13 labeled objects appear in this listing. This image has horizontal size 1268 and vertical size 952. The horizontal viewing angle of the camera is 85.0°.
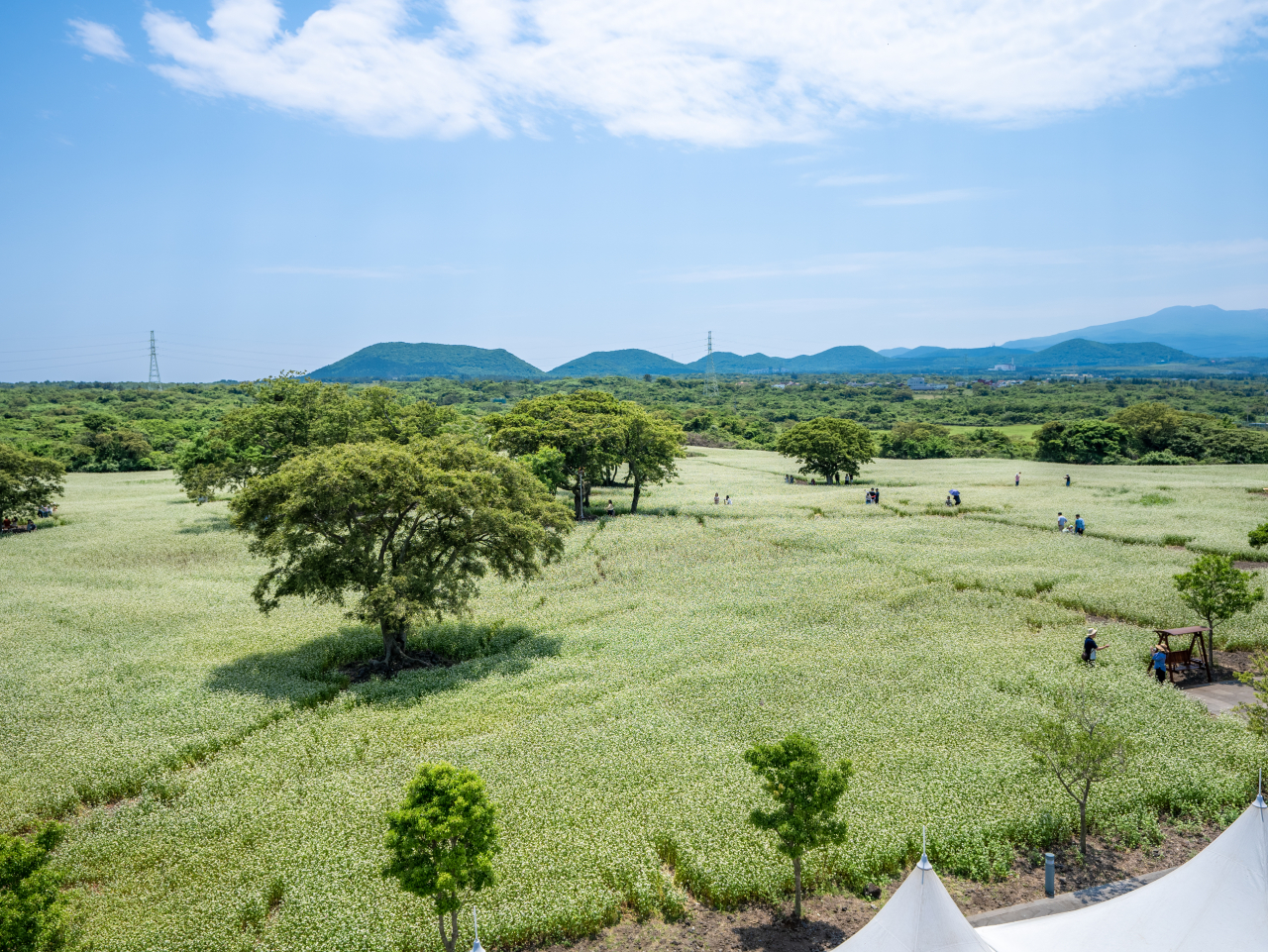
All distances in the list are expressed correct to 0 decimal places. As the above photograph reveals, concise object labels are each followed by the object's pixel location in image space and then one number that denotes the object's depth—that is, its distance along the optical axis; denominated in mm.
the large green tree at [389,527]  23562
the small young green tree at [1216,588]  21547
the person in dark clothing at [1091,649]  22578
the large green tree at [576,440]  54125
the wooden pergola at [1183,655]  21719
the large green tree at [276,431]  51438
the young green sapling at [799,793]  11539
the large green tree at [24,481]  47938
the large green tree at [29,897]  9594
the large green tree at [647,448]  54750
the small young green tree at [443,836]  10211
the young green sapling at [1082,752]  13555
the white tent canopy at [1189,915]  9758
